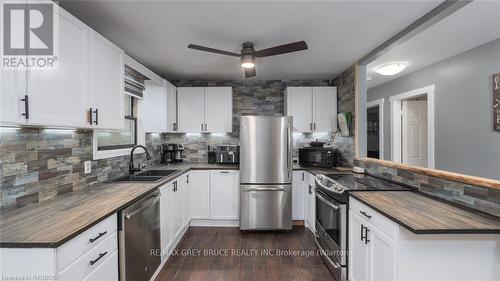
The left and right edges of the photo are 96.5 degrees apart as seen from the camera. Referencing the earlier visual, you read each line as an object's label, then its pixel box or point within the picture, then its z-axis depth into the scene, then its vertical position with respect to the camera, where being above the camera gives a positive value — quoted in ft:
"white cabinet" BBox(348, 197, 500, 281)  4.30 -2.29
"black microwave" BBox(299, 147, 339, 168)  10.82 -0.85
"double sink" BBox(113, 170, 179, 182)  8.13 -1.40
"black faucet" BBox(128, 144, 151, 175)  8.61 -1.05
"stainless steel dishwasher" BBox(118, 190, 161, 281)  5.08 -2.55
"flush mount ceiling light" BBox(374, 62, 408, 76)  10.12 +3.29
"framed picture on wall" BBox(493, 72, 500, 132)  7.77 +1.32
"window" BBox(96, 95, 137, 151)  7.79 +0.22
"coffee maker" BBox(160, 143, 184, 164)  12.13 -0.67
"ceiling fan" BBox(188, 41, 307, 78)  6.69 +2.80
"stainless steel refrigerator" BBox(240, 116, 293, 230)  10.21 -1.49
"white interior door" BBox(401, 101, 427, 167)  13.30 +0.79
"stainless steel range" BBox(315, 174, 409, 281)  6.72 -2.36
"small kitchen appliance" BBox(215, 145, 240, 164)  11.67 -0.73
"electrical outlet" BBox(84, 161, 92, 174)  6.65 -0.78
